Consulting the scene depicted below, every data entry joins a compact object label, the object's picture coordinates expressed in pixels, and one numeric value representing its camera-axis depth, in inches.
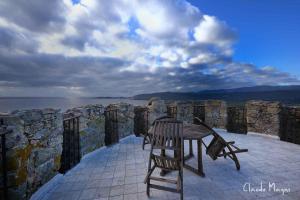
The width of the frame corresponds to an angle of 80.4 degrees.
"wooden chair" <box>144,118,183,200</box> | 113.4
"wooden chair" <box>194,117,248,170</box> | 152.5
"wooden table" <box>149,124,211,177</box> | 140.9
